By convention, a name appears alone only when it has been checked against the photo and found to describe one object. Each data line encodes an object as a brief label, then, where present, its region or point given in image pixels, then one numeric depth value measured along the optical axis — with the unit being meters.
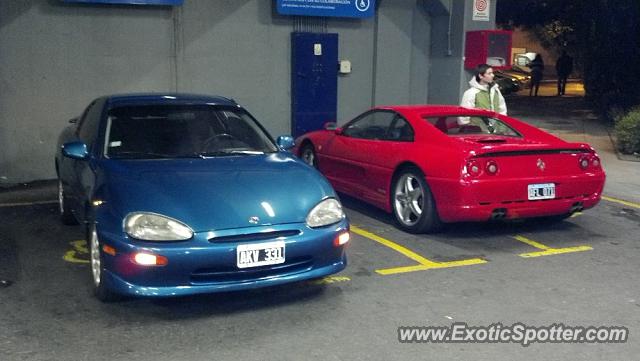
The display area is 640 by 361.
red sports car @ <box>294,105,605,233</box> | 6.16
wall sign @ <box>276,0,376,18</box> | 11.02
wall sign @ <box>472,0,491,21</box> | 11.84
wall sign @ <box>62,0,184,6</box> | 9.50
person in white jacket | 8.56
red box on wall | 11.38
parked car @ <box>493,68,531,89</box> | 24.70
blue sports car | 4.25
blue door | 11.41
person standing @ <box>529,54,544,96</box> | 24.03
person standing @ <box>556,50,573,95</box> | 23.70
